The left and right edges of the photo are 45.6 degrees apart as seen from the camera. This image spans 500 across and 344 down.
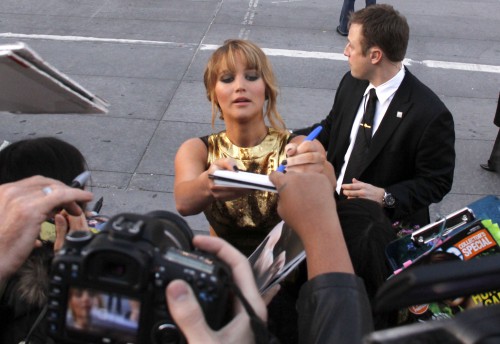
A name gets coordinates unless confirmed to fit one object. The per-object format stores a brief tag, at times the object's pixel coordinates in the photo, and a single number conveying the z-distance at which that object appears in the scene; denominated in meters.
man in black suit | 2.98
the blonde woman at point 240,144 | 2.43
